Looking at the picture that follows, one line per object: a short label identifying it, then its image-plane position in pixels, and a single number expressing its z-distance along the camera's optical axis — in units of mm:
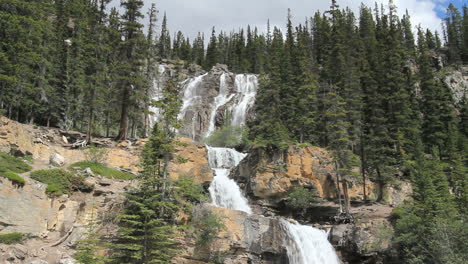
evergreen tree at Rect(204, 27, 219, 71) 95006
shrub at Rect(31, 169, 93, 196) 20688
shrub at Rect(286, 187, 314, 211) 33000
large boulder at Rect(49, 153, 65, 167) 24172
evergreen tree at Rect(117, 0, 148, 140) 32875
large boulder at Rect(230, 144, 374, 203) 34969
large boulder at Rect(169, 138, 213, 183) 29562
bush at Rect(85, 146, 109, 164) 26641
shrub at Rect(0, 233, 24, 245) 16656
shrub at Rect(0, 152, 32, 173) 19923
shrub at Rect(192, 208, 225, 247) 22875
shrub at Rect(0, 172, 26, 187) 18984
